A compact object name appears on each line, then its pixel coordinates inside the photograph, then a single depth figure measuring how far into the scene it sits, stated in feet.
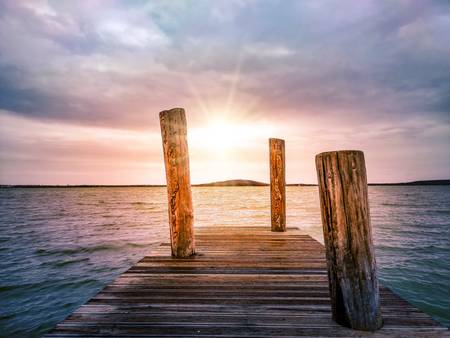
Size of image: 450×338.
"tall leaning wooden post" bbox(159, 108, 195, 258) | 15.48
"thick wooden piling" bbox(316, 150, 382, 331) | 7.58
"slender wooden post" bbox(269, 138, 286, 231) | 23.35
